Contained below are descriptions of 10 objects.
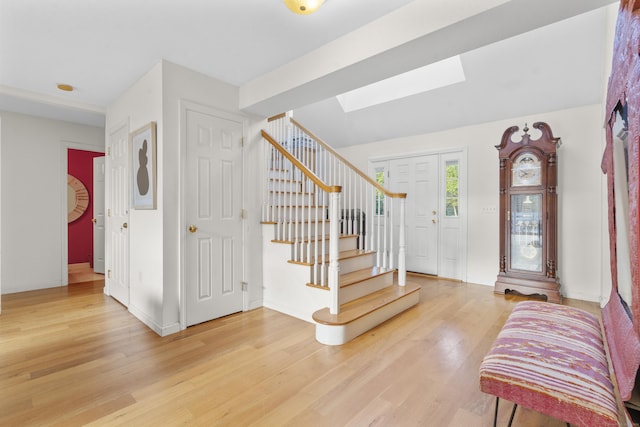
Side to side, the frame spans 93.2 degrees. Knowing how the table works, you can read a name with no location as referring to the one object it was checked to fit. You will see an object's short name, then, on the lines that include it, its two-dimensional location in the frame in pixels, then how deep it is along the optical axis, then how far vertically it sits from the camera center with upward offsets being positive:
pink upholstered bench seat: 1.06 -0.64
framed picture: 2.68 +0.45
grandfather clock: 3.54 -0.03
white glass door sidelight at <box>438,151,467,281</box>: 4.48 -0.05
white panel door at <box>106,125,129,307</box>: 3.30 +0.00
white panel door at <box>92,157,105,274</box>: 4.93 +0.01
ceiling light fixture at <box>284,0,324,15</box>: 1.79 +1.26
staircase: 2.58 -0.51
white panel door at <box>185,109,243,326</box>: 2.79 -0.02
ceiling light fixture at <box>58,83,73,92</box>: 3.11 +1.34
